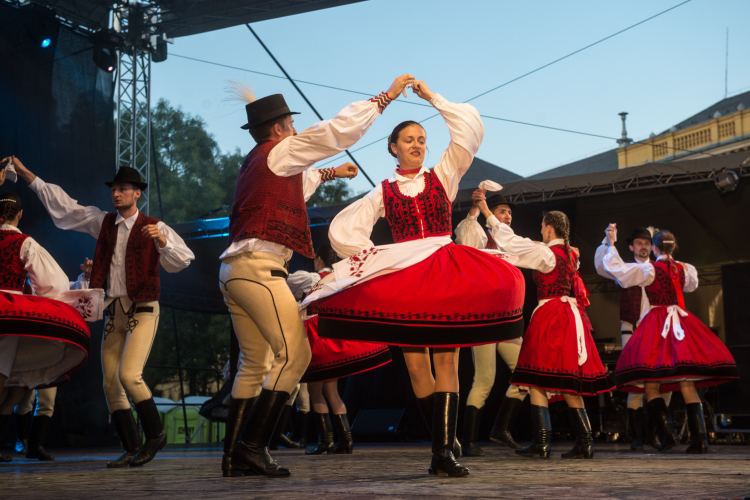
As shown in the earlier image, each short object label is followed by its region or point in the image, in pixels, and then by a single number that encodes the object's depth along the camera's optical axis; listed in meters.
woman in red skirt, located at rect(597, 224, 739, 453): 4.65
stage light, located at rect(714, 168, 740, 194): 6.98
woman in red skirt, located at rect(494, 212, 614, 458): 4.09
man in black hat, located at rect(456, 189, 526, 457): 4.50
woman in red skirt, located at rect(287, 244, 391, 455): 4.80
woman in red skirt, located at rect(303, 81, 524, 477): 2.63
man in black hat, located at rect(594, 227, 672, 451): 5.43
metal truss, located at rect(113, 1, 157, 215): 8.48
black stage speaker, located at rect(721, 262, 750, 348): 7.33
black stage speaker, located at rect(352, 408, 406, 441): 8.00
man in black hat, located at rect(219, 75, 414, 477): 2.63
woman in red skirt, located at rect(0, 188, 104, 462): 3.57
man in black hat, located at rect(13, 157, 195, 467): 3.66
